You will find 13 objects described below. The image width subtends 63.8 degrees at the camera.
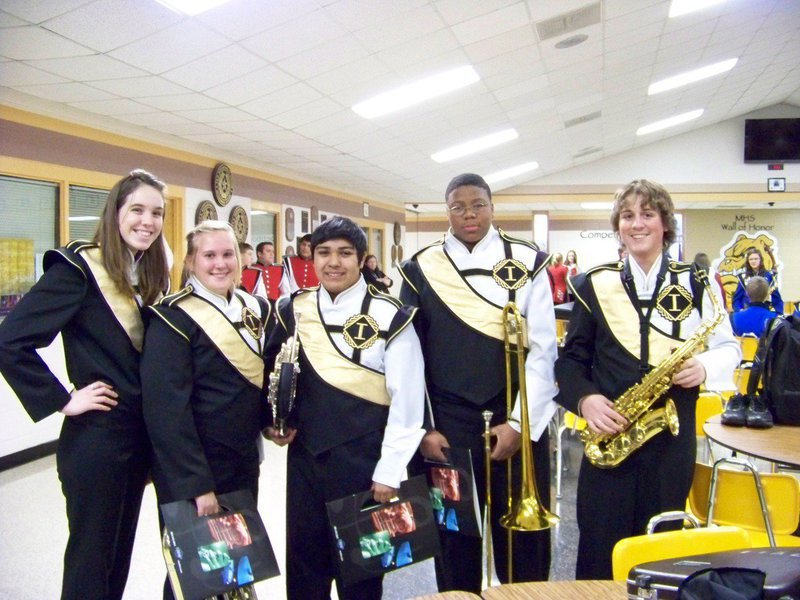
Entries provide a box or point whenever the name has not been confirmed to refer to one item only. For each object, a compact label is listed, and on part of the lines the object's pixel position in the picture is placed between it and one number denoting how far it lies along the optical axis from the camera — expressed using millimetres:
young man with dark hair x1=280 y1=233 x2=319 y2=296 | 7527
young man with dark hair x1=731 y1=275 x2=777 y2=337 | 5262
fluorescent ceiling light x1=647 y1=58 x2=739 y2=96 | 8531
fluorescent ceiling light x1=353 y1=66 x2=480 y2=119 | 5641
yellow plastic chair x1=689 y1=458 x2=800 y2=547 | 2264
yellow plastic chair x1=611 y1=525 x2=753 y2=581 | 1414
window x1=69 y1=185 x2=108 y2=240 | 5098
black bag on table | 2516
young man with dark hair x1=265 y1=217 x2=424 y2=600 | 1892
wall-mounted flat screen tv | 12078
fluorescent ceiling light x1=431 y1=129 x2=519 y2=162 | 8633
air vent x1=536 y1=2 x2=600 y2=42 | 5152
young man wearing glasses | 2000
